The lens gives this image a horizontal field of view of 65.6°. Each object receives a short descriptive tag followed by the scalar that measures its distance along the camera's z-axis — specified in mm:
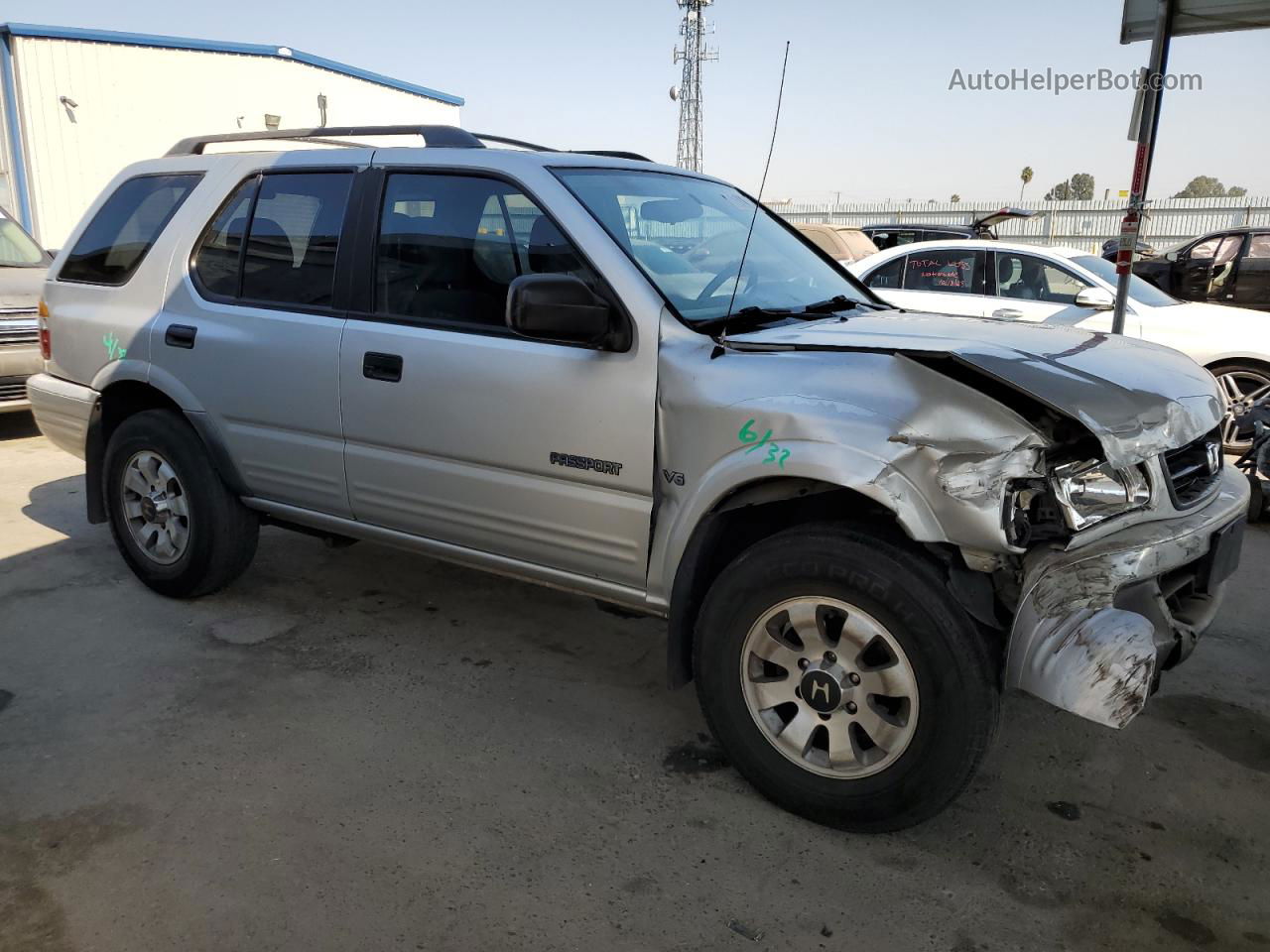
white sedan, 7555
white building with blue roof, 16141
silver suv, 2553
